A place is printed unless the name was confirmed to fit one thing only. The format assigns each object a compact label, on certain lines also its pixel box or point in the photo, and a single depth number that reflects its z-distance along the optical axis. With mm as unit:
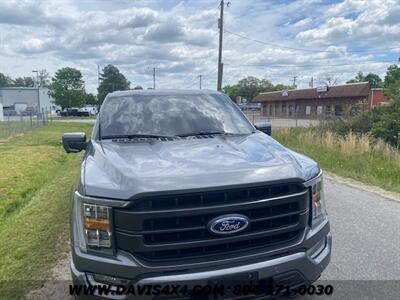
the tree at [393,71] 42525
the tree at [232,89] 105181
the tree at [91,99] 92438
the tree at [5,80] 122756
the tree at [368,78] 78000
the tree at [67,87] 69125
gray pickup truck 2498
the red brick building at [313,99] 43406
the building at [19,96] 84750
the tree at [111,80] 87000
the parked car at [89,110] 70538
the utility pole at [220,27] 30947
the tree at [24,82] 126125
